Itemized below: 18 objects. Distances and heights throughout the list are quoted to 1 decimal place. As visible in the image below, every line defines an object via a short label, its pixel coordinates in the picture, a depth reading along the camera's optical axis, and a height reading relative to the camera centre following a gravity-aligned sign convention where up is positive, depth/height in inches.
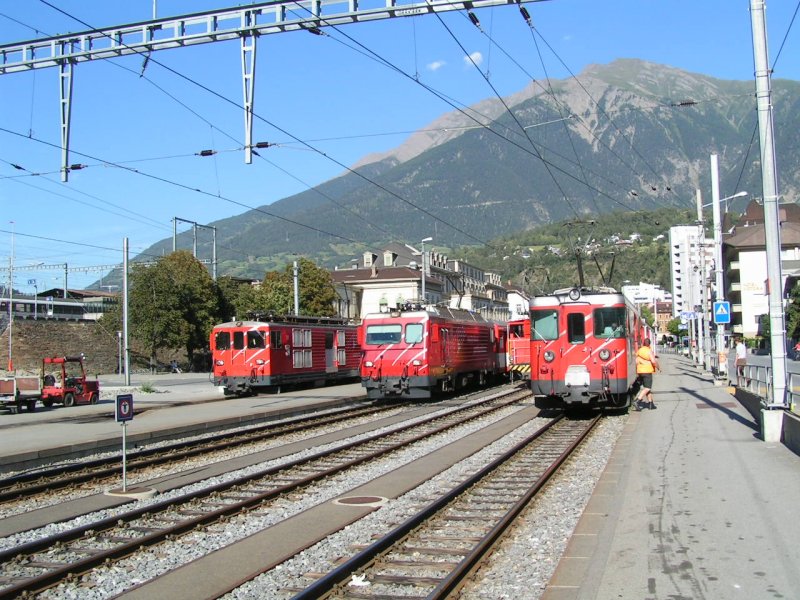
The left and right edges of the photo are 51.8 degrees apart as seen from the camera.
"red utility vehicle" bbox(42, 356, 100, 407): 1123.9 -57.6
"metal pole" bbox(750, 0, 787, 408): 579.8 +115.8
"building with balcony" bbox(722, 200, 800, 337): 3656.5 +318.1
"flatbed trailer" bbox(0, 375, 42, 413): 1033.5 -56.8
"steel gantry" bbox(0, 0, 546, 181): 538.3 +215.6
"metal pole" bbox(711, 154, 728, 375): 1261.1 +137.0
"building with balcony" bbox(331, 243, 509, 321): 3848.4 +283.7
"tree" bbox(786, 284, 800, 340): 2625.5 +68.5
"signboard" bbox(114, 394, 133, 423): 486.3 -36.9
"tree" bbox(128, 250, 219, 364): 2539.4 +122.8
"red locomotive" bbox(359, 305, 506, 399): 1029.2 -11.5
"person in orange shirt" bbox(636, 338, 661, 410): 850.1 -25.8
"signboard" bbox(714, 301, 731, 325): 1134.4 +37.4
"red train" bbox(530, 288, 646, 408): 768.9 -6.8
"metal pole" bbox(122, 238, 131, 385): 1425.6 +101.3
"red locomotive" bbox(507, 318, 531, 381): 1504.7 -8.1
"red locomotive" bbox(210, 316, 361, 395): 1208.8 -13.5
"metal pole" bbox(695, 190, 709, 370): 1620.3 +165.9
